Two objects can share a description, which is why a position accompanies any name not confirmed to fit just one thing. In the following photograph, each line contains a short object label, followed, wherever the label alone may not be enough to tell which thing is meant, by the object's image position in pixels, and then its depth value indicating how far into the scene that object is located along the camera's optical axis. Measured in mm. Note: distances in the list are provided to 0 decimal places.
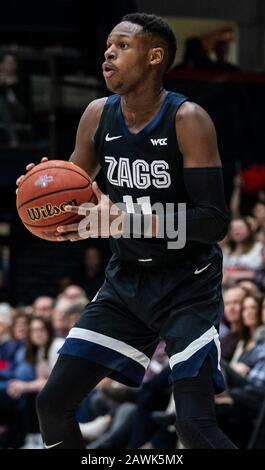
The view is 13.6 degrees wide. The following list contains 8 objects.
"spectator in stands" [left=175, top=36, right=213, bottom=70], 13812
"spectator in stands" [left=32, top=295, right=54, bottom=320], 11273
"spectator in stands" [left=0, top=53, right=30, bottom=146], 12672
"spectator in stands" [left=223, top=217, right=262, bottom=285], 11164
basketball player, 5008
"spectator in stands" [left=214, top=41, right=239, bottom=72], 13898
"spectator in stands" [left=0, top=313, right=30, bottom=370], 10644
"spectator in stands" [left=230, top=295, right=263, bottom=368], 9039
